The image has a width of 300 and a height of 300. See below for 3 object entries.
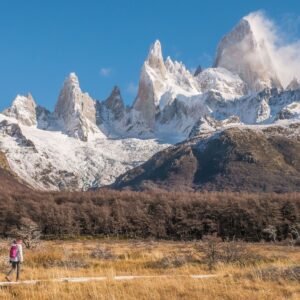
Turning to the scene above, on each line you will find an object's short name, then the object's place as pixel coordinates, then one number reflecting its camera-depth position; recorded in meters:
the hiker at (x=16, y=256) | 26.32
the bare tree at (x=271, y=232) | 132.02
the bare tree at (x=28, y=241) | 63.47
